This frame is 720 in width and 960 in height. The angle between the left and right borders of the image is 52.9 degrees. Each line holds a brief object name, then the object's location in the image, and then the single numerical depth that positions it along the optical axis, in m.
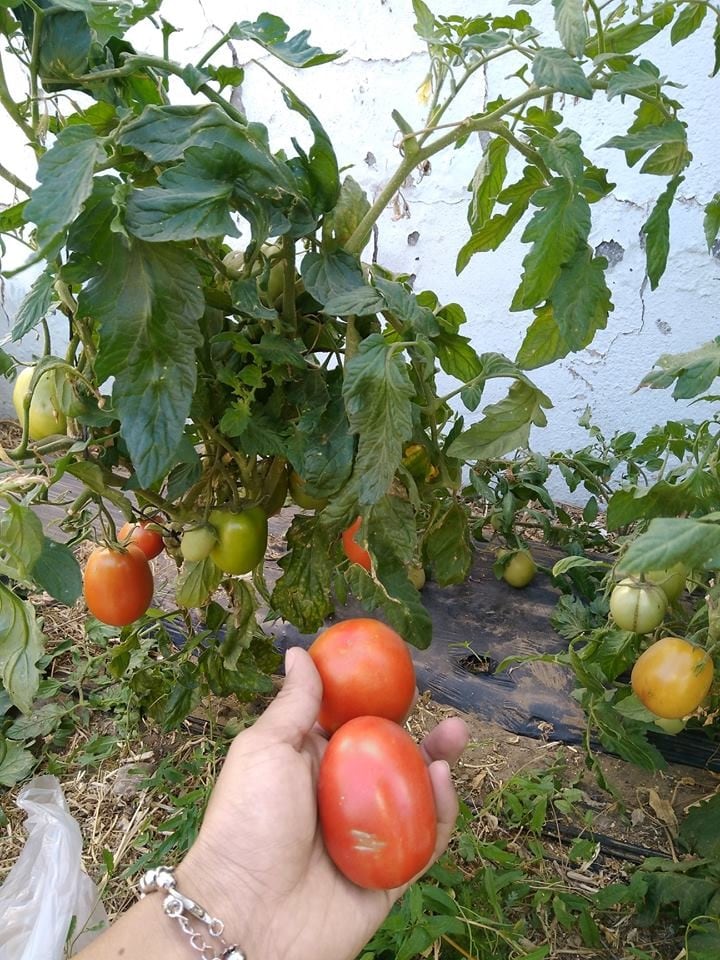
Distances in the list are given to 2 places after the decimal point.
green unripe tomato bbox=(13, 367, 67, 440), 0.80
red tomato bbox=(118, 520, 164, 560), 1.09
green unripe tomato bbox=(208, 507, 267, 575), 0.90
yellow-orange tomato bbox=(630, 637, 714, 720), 0.91
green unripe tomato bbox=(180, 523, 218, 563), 0.90
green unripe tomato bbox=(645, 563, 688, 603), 0.93
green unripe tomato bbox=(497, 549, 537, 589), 1.61
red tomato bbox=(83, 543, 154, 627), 1.01
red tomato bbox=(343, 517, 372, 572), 0.86
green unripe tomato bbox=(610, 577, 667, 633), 0.92
